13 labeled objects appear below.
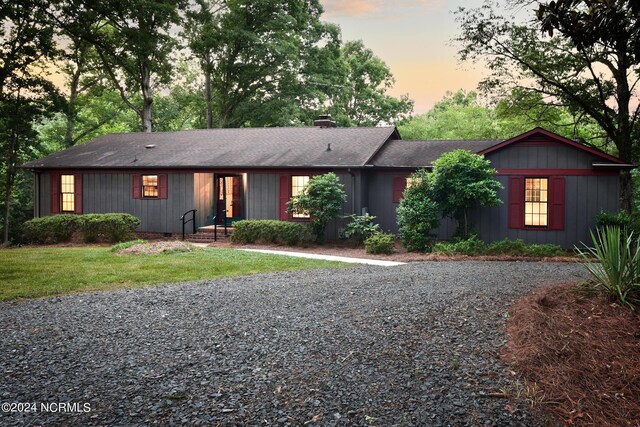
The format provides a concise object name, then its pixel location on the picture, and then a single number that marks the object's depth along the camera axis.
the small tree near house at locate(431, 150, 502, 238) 14.89
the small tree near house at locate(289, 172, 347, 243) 16.77
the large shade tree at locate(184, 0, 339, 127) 29.30
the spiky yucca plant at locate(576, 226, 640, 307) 6.15
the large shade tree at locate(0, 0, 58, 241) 18.47
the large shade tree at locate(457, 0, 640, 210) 18.62
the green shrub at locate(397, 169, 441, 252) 15.16
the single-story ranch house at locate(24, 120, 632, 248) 15.52
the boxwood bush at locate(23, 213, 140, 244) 18.03
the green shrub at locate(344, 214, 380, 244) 16.55
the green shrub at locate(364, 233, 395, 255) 15.07
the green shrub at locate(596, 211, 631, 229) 14.13
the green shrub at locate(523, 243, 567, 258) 13.77
